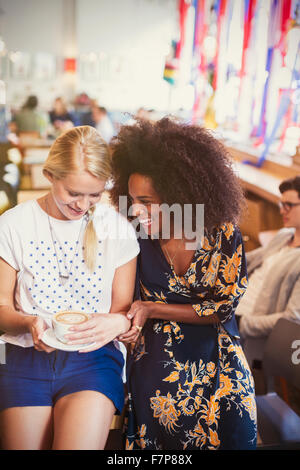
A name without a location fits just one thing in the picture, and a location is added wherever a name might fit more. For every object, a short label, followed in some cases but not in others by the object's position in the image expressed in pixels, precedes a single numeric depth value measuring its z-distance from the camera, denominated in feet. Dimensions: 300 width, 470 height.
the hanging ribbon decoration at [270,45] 13.10
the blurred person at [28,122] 23.73
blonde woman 3.92
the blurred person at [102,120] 19.65
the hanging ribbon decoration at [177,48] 20.55
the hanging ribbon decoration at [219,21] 18.21
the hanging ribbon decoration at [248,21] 15.03
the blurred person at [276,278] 6.76
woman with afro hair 4.58
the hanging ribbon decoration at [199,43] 20.61
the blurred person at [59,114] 27.81
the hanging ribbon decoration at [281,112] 13.33
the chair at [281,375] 5.48
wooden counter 11.91
